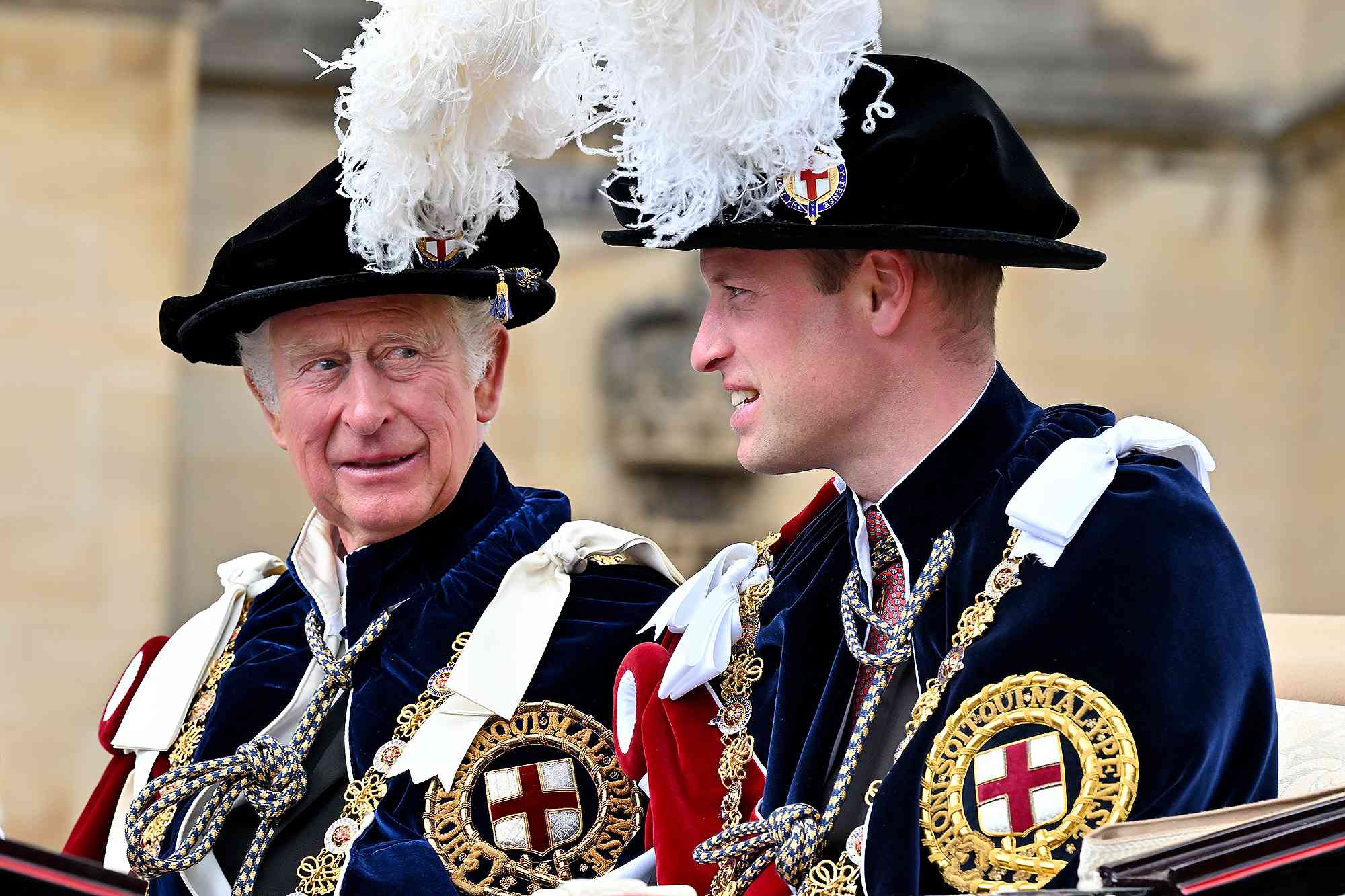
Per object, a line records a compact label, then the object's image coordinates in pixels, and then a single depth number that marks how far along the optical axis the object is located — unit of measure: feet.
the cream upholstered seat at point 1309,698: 17.83
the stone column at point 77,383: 42.57
